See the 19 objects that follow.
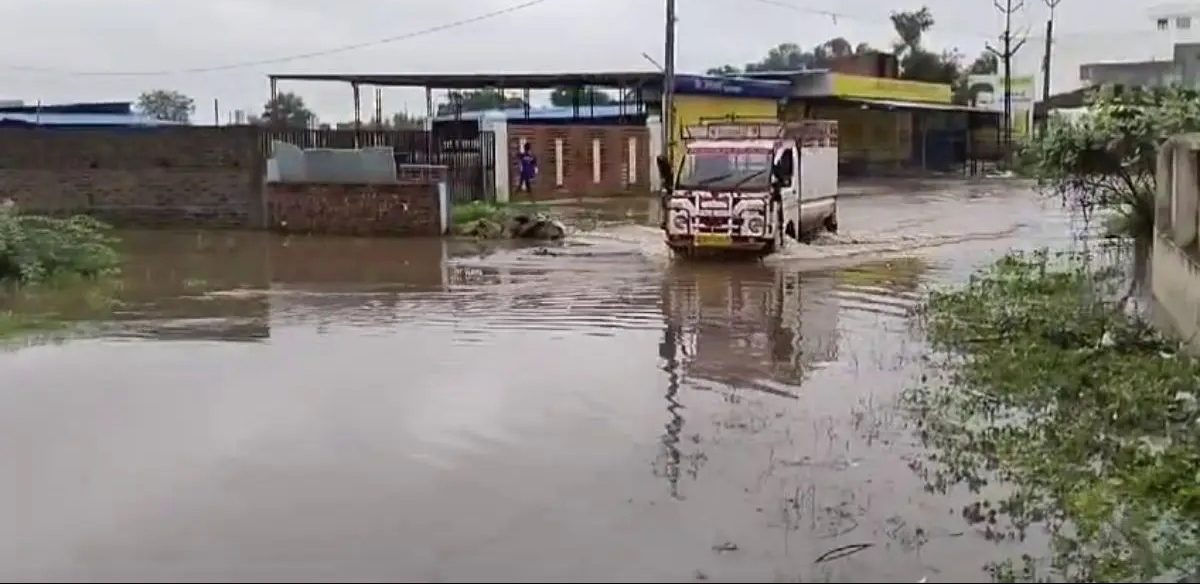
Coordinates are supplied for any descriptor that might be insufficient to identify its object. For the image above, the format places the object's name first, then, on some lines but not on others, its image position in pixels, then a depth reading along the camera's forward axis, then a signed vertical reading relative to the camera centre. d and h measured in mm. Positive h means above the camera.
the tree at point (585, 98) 51156 +3125
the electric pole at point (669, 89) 32812 +1990
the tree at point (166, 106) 60344 +3623
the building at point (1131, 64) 73000 +6168
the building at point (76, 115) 44344 +2193
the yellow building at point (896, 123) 56594 +2103
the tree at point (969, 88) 81506 +4852
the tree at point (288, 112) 32969 +2052
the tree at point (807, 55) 81550 +8023
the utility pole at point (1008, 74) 65625 +4513
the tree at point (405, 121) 41875 +1807
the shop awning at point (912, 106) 55000 +2690
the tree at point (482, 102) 56938 +3327
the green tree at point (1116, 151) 18875 +213
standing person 35469 +109
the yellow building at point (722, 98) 43406 +2408
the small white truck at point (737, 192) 20812 -340
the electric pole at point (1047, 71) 66875 +4844
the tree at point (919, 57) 87125 +7395
